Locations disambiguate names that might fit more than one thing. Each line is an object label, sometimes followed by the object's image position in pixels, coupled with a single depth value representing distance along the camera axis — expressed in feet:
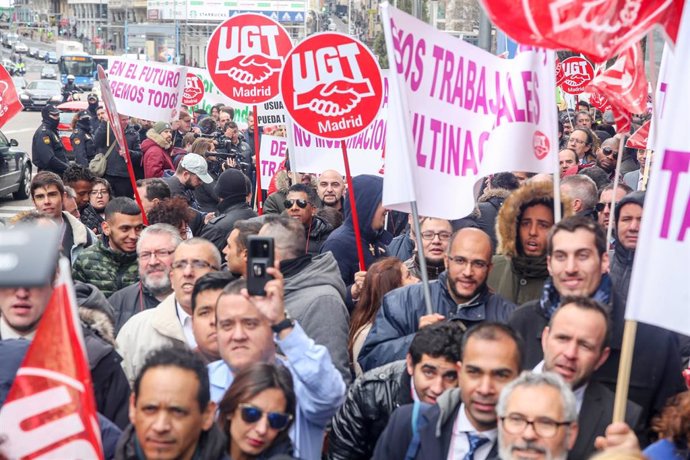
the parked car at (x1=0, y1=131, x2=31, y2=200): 68.03
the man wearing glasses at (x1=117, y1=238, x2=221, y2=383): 17.57
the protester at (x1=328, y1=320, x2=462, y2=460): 14.42
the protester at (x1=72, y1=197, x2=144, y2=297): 22.85
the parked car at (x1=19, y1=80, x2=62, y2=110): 165.19
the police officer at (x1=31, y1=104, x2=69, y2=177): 52.01
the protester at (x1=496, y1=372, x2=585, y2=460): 11.84
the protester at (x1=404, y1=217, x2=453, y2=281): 21.68
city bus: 215.31
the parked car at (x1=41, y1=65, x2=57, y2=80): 224.74
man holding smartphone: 13.88
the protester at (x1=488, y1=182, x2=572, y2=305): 19.13
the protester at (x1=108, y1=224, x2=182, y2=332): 20.49
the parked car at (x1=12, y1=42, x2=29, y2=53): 343.44
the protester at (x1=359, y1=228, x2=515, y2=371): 17.40
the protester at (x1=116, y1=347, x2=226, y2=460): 11.94
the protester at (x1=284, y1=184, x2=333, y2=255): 27.17
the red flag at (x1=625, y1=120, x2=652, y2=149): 34.83
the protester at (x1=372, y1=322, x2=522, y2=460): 13.09
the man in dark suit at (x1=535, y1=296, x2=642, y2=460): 13.60
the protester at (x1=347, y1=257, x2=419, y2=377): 19.01
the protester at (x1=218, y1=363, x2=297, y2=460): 12.90
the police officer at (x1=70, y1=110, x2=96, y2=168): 55.83
